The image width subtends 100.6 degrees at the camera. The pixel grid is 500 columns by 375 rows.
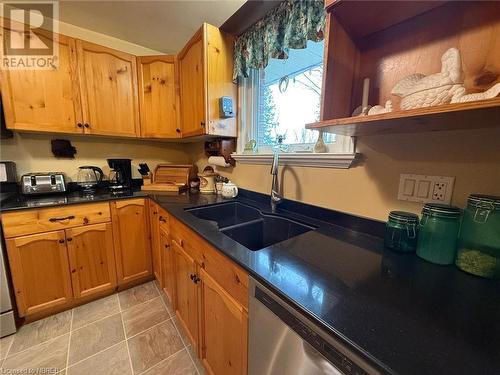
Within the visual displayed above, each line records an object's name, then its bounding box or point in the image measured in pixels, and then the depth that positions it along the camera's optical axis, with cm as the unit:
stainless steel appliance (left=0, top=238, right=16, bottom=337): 129
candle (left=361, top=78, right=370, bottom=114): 86
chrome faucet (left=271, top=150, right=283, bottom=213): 123
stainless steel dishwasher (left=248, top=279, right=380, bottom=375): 43
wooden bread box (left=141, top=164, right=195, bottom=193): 193
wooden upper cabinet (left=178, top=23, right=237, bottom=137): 149
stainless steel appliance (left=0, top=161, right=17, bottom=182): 151
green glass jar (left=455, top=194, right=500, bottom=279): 59
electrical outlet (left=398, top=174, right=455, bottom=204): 73
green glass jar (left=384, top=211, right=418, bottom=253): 75
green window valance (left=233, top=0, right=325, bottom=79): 100
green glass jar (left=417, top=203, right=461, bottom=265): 66
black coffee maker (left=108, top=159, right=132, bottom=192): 185
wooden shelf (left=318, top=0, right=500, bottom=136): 60
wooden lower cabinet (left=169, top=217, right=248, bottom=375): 76
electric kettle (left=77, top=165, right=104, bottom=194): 186
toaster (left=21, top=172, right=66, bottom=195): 155
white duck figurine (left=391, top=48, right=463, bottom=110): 54
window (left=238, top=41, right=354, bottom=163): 120
